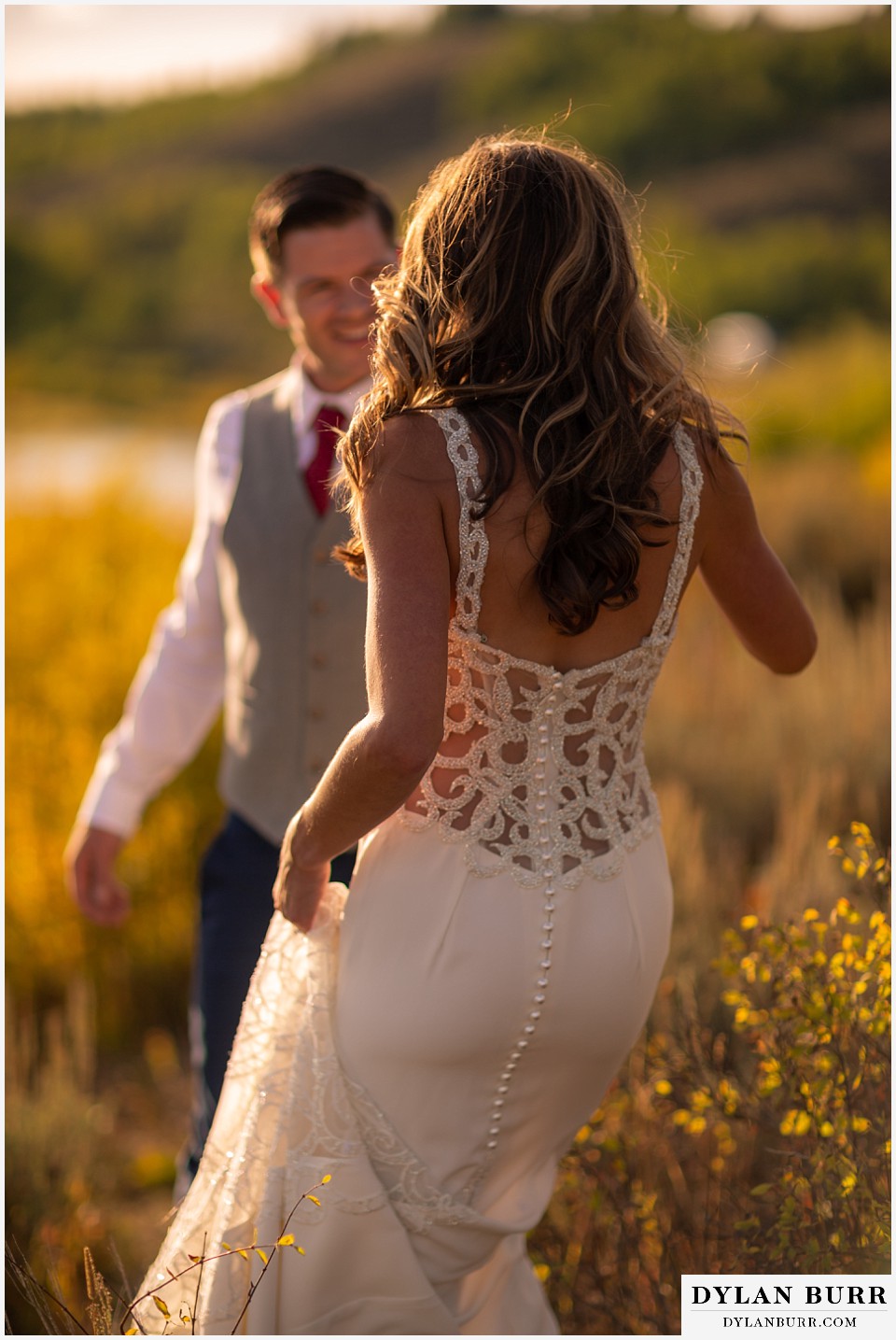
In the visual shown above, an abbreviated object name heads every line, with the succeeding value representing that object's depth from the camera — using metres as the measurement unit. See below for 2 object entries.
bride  3.72
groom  4.26
